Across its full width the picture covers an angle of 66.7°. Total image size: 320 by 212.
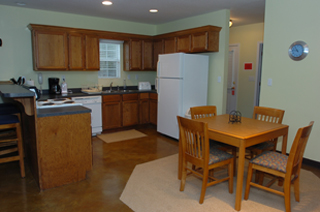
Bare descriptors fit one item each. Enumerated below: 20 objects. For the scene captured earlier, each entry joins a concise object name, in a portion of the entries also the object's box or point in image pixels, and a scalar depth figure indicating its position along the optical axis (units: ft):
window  18.42
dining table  7.58
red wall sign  19.22
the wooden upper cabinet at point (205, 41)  14.43
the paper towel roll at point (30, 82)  14.34
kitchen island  8.64
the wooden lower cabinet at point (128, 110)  16.72
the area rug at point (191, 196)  8.00
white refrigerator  14.56
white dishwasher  15.65
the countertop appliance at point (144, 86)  18.94
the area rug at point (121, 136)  15.56
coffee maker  15.80
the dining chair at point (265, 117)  9.42
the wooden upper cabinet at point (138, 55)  18.42
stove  10.27
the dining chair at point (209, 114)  9.72
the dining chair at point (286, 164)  7.18
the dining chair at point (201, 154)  7.86
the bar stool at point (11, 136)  9.50
